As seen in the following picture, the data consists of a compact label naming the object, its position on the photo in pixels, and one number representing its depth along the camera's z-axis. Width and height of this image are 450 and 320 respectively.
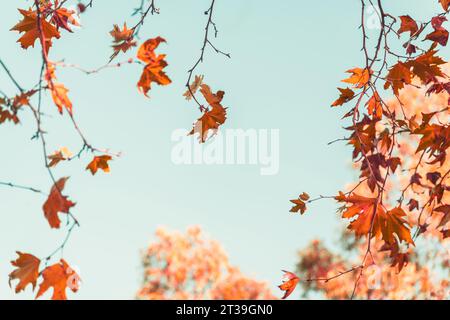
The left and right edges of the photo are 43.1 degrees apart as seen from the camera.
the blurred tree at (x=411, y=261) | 8.67
